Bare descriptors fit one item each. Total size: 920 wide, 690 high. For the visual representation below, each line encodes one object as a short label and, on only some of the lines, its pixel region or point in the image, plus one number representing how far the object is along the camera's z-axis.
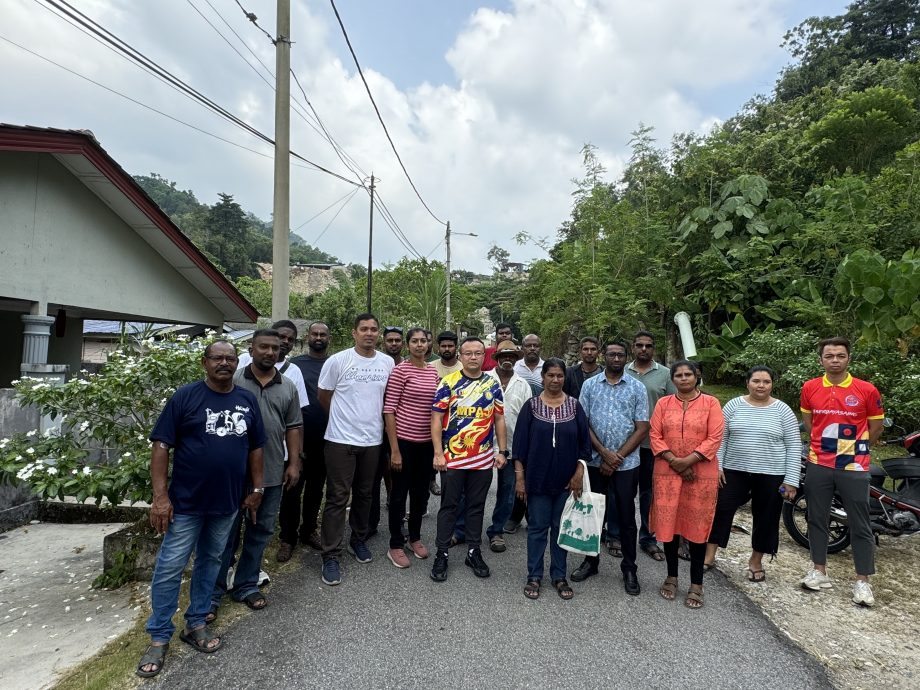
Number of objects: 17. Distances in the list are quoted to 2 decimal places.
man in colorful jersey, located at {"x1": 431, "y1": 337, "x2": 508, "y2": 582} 3.83
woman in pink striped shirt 3.97
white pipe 10.49
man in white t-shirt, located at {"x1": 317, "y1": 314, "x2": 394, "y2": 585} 3.83
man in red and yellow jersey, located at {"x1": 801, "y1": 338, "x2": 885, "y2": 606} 3.72
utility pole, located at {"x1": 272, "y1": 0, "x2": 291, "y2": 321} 6.29
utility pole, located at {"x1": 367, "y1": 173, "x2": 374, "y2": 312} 25.31
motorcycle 4.14
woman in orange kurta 3.48
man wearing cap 4.59
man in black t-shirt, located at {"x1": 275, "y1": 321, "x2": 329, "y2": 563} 4.17
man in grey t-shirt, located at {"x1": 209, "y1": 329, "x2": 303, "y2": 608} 3.31
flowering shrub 3.31
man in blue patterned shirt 3.81
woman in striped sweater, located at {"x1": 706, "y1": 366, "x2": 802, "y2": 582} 3.76
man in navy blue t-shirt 2.73
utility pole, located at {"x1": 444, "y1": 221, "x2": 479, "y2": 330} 22.20
